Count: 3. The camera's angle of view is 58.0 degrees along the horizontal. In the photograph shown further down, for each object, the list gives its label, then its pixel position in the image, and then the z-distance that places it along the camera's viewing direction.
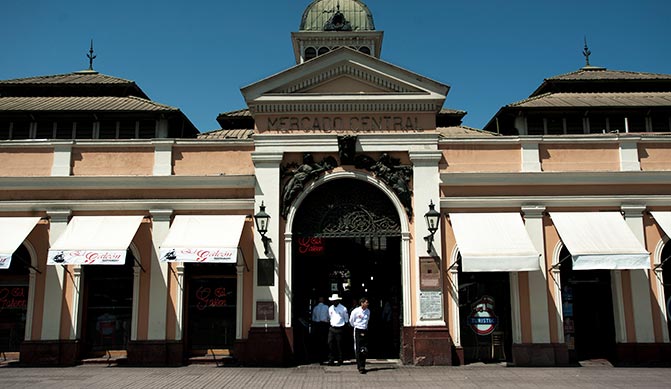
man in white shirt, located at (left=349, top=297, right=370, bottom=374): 14.05
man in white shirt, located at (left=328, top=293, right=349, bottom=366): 15.20
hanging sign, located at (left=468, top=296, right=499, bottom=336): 15.80
